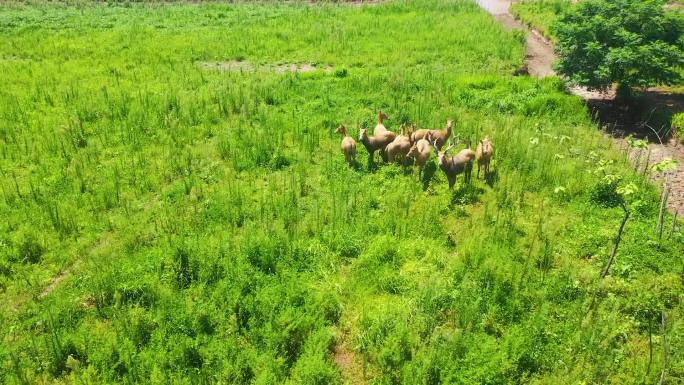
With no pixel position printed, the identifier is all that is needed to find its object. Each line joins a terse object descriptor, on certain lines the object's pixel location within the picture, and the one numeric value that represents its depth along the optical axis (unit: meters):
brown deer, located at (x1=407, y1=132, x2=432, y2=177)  11.14
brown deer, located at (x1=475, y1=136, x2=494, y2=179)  11.12
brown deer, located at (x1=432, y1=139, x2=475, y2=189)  10.64
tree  14.45
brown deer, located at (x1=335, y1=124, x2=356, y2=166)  11.82
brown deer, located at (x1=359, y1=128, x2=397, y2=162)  11.96
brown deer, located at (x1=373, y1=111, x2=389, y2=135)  12.43
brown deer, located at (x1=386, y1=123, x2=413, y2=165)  11.65
